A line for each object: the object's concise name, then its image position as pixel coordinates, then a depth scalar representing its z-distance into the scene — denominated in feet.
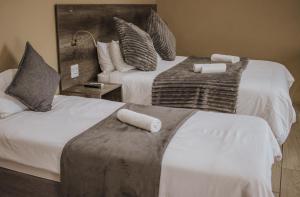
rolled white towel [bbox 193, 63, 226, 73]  10.61
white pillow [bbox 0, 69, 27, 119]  6.81
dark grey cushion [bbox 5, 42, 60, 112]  7.09
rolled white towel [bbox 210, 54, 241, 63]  12.34
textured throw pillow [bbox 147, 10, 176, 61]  12.68
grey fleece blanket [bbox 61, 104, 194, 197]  5.13
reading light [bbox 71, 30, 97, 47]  9.85
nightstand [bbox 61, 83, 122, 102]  9.41
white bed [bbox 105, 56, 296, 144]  8.88
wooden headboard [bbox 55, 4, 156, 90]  9.36
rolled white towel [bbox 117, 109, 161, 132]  6.18
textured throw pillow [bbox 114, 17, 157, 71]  10.89
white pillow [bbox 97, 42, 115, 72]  11.01
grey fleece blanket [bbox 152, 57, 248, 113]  9.23
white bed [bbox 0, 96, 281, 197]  4.80
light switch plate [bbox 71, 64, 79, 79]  9.98
